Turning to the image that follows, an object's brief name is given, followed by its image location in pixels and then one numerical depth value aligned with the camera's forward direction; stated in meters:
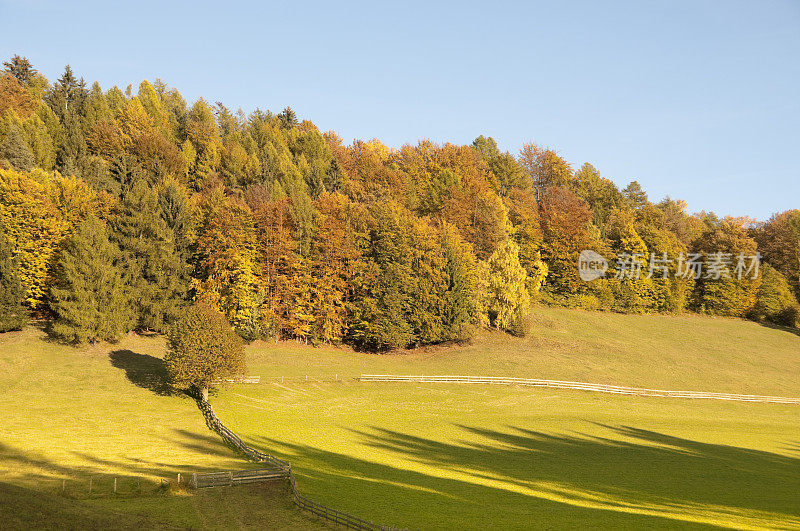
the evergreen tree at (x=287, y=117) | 152.88
